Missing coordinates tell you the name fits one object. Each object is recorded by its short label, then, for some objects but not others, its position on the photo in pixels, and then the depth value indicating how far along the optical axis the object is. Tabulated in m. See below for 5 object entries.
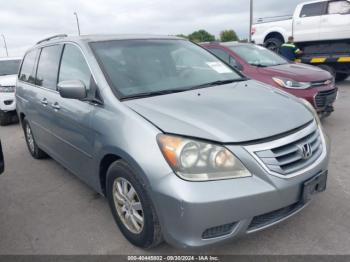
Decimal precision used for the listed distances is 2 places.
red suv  5.52
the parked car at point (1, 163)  3.05
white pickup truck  10.16
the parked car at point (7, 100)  7.79
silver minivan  2.12
